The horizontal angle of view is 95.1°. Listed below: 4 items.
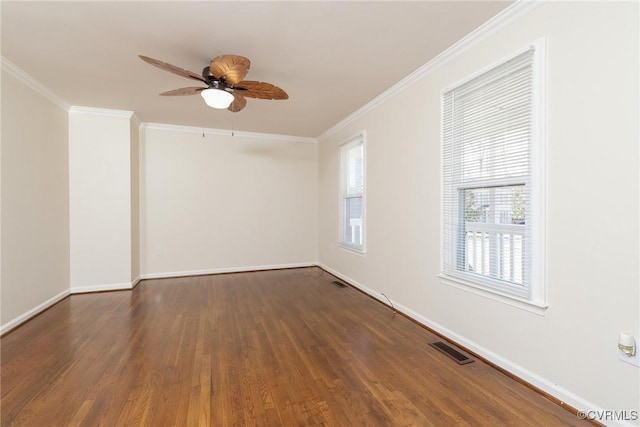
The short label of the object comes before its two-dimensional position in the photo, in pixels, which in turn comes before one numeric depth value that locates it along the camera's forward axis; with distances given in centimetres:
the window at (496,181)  184
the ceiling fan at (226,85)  211
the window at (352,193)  427
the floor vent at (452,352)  220
